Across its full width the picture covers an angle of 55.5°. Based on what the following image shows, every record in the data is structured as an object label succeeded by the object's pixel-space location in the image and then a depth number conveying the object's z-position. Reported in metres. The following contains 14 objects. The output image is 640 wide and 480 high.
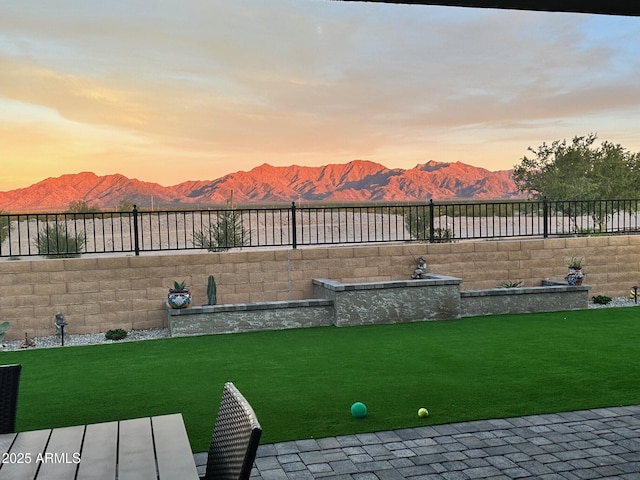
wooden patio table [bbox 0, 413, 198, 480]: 2.23
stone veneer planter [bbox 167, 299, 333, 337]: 9.29
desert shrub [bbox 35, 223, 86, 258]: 11.32
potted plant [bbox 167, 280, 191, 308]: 9.34
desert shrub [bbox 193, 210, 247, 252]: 12.13
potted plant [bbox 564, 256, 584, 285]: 11.28
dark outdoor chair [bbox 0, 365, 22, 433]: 2.83
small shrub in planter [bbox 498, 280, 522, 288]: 11.55
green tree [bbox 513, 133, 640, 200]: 27.86
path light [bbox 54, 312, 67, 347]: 9.03
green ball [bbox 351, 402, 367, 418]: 5.10
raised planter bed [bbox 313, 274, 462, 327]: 9.72
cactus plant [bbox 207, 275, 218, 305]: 9.94
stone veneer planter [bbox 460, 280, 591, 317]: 10.48
